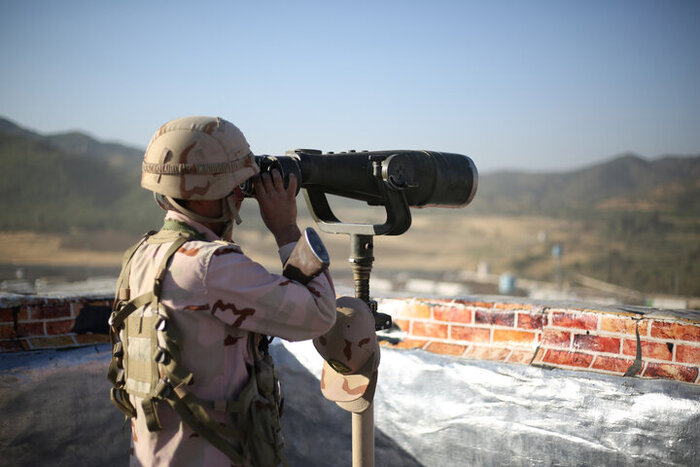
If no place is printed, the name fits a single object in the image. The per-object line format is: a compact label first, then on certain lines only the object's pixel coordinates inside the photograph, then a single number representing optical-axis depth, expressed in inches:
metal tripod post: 76.5
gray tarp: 91.8
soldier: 56.5
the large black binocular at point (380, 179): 74.7
